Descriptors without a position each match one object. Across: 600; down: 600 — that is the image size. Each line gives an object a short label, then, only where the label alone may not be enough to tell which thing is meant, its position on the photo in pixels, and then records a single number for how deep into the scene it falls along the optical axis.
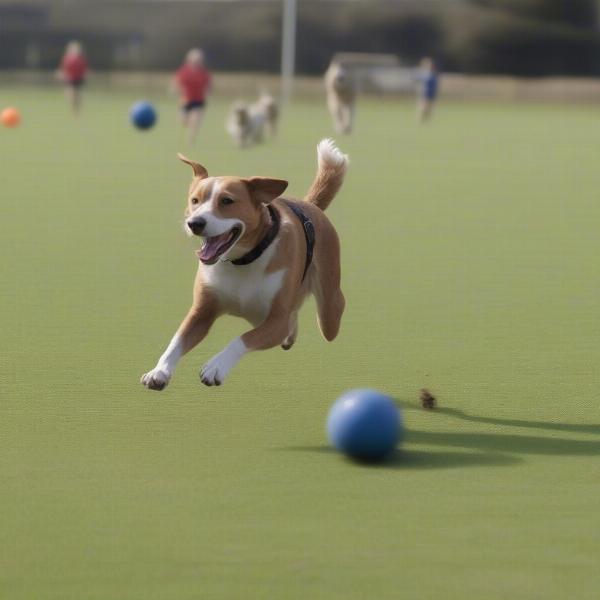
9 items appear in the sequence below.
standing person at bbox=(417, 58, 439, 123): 44.22
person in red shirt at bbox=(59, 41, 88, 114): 40.31
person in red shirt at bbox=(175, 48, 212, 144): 31.09
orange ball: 34.94
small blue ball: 34.09
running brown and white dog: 6.81
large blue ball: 6.05
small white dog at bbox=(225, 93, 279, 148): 29.45
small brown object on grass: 7.34
